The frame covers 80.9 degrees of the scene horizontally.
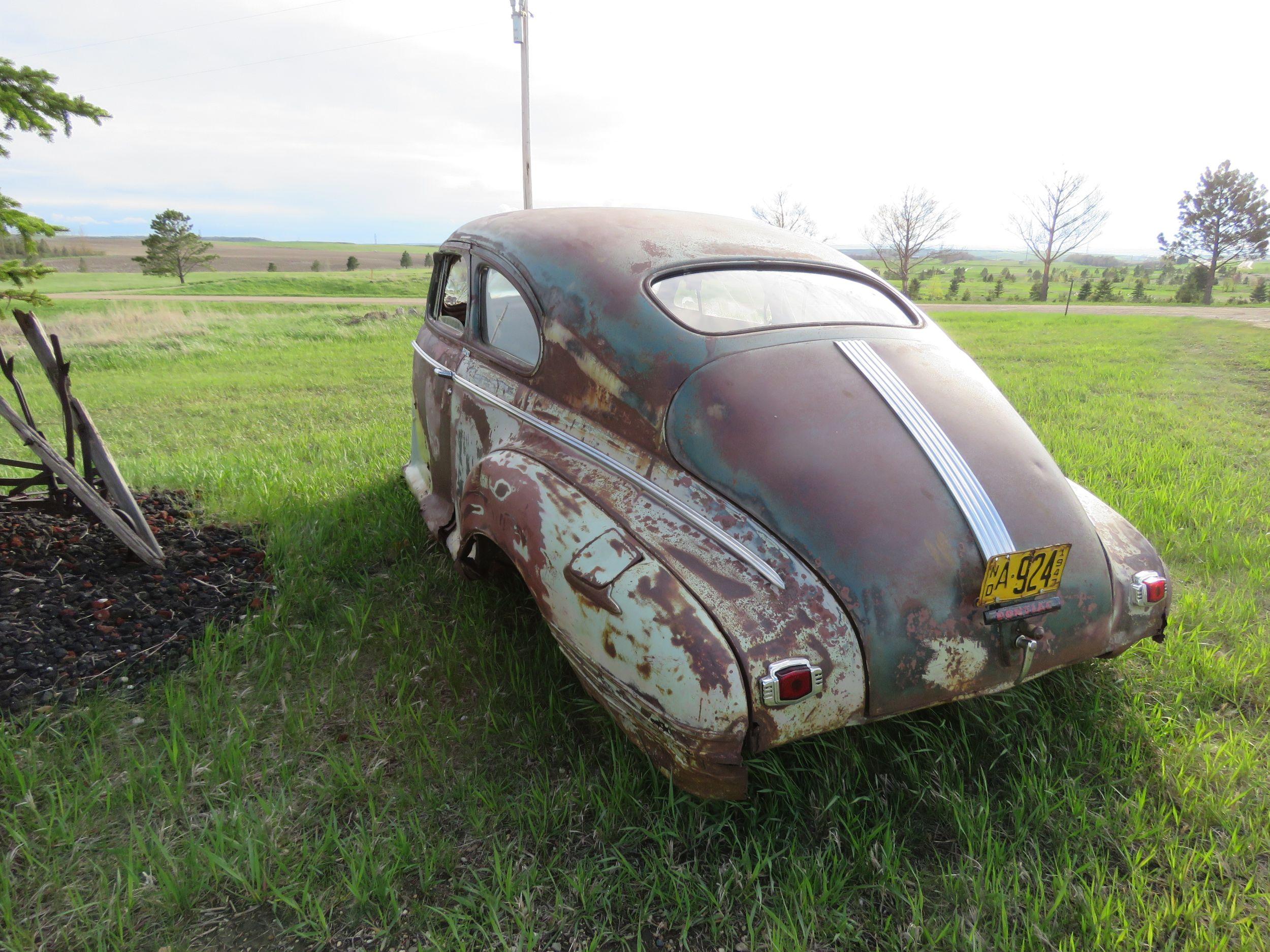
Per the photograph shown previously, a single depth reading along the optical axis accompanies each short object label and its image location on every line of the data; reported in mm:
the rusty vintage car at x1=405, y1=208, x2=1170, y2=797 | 1938
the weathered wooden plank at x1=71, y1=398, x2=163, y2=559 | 3359
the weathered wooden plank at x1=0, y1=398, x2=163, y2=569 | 3023
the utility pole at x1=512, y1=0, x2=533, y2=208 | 16516
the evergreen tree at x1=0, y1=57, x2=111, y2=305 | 3195
